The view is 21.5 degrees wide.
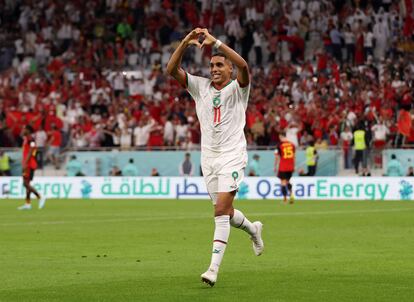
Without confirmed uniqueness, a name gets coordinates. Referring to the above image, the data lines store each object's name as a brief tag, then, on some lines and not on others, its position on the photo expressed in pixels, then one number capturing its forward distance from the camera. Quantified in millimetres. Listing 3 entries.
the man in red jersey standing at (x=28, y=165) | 30156
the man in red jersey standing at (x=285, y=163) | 33312
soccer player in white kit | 11977
